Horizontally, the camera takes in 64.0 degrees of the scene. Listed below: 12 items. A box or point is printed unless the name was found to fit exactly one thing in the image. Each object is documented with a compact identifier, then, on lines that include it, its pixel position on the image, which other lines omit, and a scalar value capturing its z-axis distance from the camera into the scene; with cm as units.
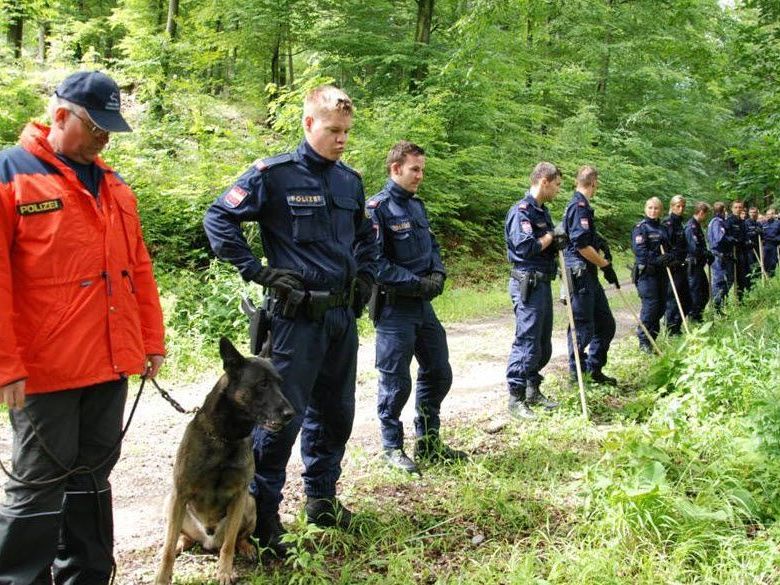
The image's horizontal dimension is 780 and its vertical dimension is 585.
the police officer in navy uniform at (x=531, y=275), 584
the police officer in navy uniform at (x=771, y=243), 1650
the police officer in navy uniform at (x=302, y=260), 330
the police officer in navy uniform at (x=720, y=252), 1211
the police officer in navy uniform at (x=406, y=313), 457
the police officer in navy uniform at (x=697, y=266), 1056
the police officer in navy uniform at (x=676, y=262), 937
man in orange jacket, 239
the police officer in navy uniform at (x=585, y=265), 661
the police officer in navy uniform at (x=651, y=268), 887
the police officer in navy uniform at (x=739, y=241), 1284
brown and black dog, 299
